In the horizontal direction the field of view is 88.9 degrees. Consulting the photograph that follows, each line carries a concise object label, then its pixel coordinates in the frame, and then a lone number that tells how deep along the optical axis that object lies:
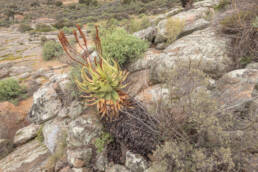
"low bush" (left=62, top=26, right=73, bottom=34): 20.36
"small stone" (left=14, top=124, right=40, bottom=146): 4.71
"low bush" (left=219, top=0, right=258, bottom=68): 2.80
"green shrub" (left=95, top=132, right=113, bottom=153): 2.57
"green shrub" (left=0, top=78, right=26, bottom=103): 7.79
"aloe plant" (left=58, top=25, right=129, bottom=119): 2.13
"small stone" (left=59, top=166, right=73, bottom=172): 2.73
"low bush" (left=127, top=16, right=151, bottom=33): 8.55
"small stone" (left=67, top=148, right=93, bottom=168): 2.60
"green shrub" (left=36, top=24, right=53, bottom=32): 24.16
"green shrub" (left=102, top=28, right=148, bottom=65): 3.69
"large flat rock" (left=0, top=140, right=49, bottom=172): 3.67
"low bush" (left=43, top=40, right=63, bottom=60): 12.32
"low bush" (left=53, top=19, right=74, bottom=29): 25.86
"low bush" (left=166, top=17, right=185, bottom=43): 4.65
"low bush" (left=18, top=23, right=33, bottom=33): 25.89
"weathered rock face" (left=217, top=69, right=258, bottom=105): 1.86
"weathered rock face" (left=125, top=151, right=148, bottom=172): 2.08
